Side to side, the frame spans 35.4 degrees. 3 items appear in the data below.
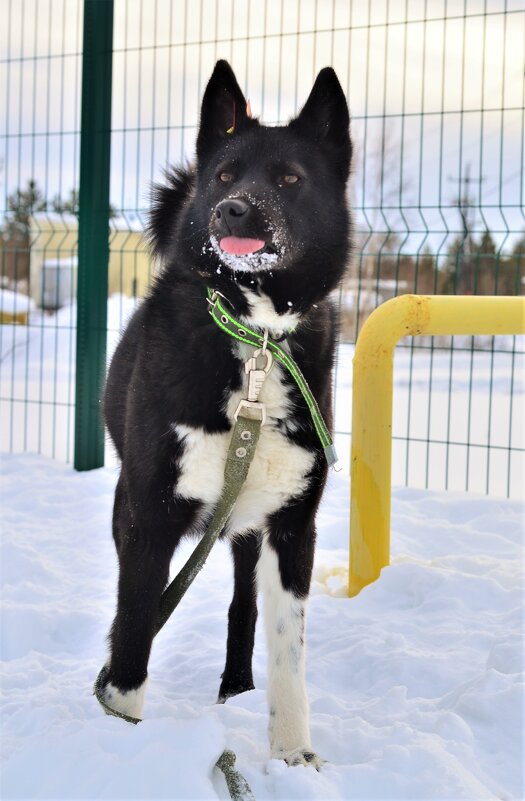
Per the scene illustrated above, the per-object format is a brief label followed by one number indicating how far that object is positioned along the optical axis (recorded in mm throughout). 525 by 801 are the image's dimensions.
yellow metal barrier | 3127
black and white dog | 2084
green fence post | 5035
